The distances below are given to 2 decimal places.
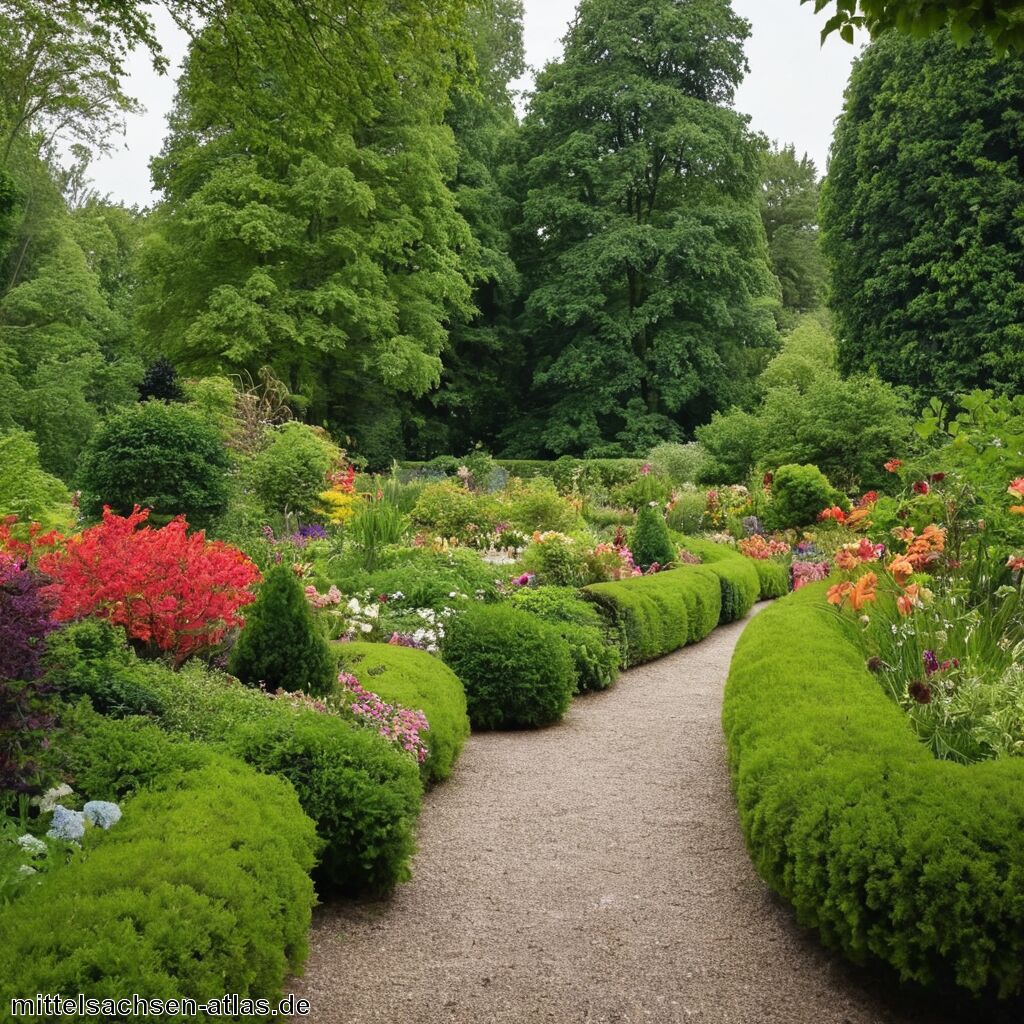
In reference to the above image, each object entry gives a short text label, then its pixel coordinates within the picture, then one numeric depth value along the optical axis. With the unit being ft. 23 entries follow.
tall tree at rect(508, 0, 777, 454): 81.61
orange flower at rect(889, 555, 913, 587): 15.23
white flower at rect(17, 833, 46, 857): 8.52
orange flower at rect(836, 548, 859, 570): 17.37
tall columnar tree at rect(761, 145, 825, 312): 126.93
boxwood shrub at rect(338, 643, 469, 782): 15.99
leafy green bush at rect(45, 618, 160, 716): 10.95
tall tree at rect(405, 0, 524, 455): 84.64
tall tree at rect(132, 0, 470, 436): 62.28
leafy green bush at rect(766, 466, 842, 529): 50.31
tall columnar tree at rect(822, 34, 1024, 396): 64.44
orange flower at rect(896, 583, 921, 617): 14.53
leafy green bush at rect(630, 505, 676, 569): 37.37
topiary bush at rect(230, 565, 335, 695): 15.09
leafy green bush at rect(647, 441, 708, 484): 66.23
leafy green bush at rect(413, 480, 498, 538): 41.47
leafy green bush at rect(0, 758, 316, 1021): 6.57
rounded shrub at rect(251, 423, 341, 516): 34.45
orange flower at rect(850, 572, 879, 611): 15.25
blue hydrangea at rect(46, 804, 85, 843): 8.93
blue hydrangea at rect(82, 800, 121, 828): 9.19
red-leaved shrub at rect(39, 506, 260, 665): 14.62
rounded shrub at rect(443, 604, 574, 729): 20.62
